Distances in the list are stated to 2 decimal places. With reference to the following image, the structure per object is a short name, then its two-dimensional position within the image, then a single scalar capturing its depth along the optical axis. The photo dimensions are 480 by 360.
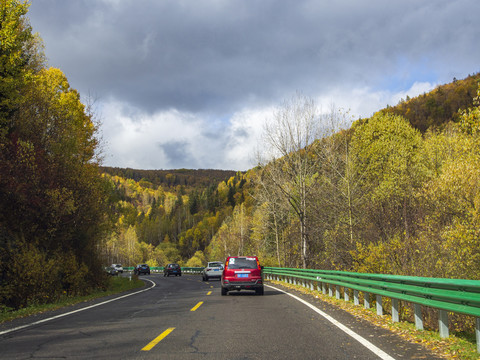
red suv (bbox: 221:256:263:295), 16.38
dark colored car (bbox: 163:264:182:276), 48.22
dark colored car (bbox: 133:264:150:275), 57.64
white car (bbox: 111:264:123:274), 60.69
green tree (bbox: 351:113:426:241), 16.25
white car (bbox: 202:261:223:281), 33.59
